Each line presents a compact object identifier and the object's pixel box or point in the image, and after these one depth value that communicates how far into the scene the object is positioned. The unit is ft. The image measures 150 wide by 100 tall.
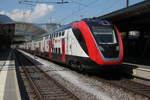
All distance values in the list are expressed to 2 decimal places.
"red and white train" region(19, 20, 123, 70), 39.06
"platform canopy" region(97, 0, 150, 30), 49.78
